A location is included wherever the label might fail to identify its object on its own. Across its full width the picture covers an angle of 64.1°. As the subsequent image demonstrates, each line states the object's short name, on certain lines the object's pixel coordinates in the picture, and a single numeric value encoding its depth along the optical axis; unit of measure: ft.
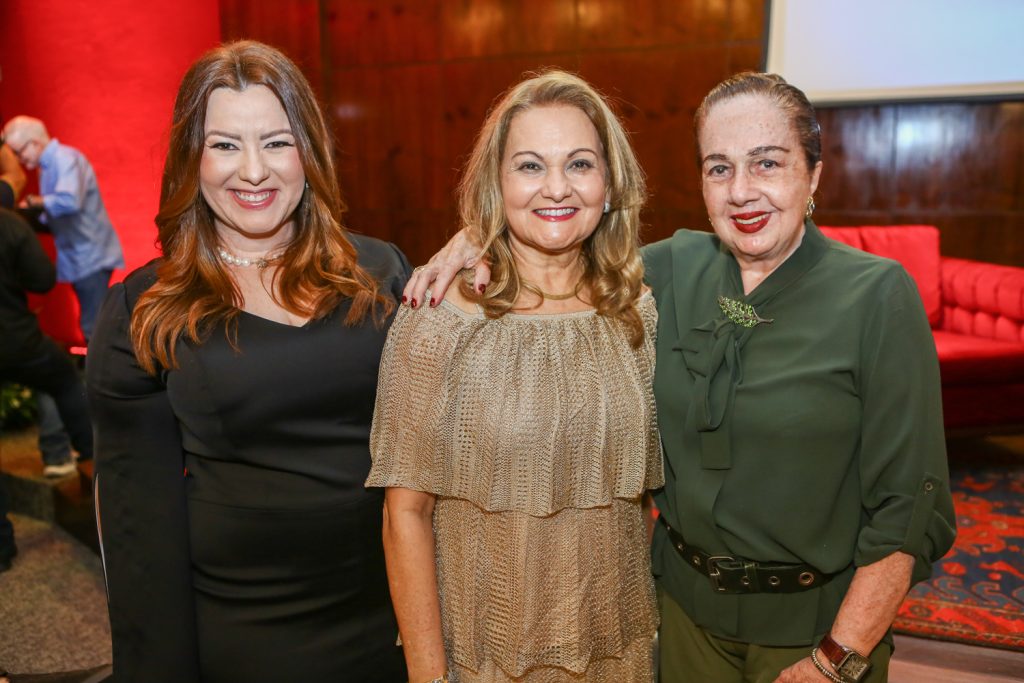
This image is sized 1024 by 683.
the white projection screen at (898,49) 16.70
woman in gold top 4.64
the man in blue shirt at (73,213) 16.85
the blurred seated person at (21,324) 12.09
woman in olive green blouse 4.39
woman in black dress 4.86
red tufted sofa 12.89
